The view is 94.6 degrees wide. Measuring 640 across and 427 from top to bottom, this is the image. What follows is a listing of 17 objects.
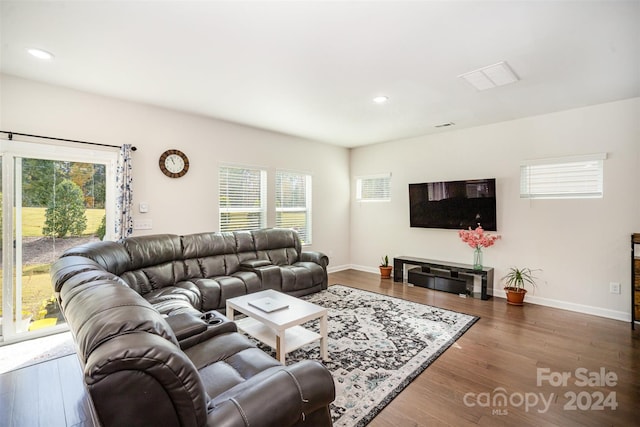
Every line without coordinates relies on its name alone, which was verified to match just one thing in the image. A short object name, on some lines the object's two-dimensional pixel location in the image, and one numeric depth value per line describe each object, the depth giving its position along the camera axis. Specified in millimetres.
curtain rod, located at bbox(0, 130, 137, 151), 2904
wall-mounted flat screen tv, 4566
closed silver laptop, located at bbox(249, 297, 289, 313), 2615
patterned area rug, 2117
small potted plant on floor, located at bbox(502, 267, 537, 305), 4113
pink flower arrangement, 4449
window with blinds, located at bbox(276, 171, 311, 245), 5457
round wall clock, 3979
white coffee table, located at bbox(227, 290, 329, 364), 2363
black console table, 4352
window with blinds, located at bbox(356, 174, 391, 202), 5992
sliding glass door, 2998
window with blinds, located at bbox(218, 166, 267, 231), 4691
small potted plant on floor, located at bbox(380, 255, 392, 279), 5625
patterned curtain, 3525
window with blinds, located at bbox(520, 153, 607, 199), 3803
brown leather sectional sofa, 815
